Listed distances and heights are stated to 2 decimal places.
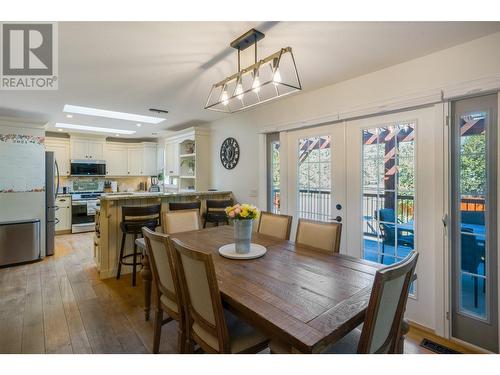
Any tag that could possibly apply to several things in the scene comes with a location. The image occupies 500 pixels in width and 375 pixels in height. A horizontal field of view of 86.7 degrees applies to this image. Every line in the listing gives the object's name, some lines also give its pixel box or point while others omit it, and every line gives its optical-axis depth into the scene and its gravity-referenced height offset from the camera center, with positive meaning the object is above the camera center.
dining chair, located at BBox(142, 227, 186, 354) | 1.62 -0.64
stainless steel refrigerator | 4.35 -0.20
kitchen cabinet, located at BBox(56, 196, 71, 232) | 5.81 -0.54
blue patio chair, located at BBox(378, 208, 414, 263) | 2.49 -0.43
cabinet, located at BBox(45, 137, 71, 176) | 5.88 +0.86
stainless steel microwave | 6.05 +0.50
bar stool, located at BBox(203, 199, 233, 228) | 3.95 -0.35
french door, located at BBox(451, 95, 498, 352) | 1.99 -0.26
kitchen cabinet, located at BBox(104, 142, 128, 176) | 6.62 +0.76
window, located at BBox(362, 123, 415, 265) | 2.46 -0.04
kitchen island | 3.44 -0.54
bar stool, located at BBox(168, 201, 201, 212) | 3.62 -0.24
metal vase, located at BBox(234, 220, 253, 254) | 1.95 -0.35
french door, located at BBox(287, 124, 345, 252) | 2.99 +0.18
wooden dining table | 1.04 -0.53
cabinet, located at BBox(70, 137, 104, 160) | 6.08 +0.95
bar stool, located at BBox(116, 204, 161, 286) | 3.20 -0.41
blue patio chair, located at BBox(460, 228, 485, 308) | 2.08 -0.53
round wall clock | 4.38 +0.61
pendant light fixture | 1.73 +1.15
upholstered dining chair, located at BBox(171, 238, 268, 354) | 1.26 -0.65
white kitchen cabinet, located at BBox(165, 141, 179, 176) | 5.55 +0.65
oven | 5.93 -0.55
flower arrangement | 1.92 -0.18
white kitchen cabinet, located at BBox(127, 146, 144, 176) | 6.92 +0.73
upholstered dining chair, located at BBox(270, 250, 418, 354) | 1.03 -0.55
